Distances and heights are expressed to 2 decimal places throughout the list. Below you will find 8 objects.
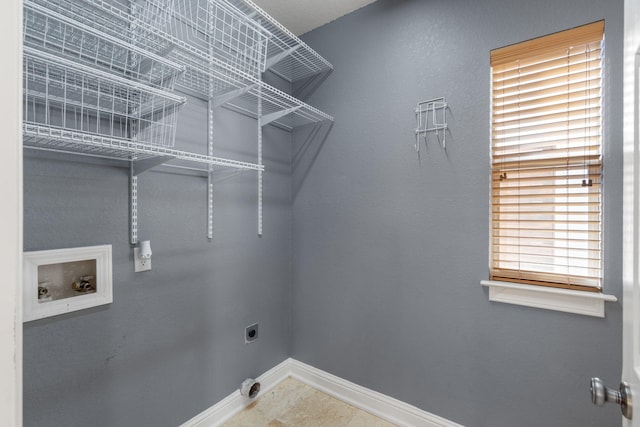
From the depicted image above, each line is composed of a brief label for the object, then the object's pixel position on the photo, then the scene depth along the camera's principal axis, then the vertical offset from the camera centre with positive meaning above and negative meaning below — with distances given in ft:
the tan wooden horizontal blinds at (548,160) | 4.04 +0.78
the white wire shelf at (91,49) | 3.09 +2.09
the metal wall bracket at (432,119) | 5.12 +1.70
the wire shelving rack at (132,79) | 3.19 +1.90
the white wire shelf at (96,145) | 2.77 +0.79
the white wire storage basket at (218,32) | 4.54 +3.20
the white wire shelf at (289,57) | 5.39 +3.35
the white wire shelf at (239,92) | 4.22 +2.19
